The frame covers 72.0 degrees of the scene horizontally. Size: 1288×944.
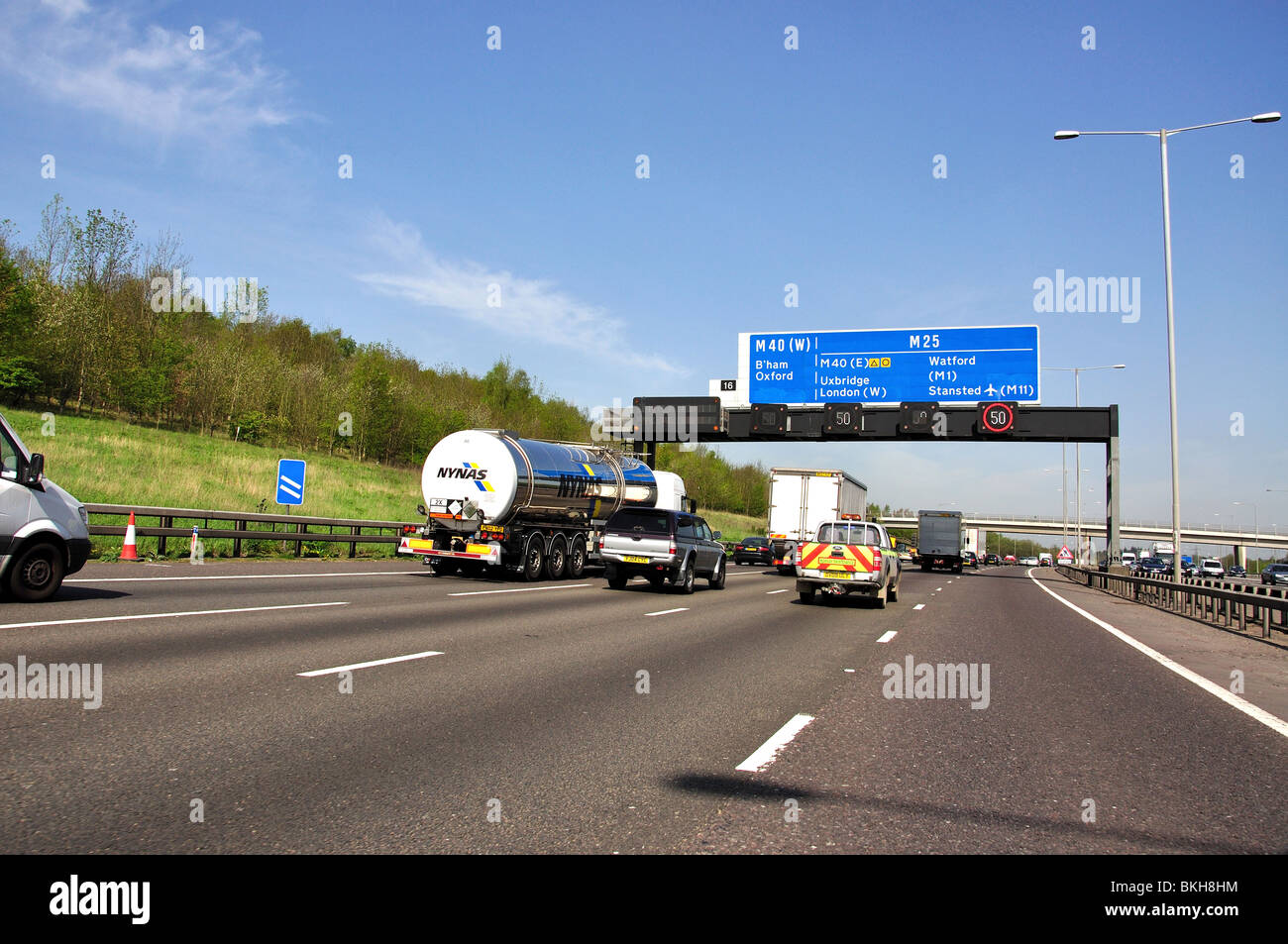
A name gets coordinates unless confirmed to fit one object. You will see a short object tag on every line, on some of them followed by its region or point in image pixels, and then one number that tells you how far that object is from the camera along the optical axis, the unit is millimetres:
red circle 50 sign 32156
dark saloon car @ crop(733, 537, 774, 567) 49625
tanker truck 21344
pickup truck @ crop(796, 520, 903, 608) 19250
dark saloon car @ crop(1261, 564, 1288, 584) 45103
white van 10578
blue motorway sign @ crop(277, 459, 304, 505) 23109
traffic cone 18547
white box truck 35344
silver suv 20719
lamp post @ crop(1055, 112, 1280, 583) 25000
